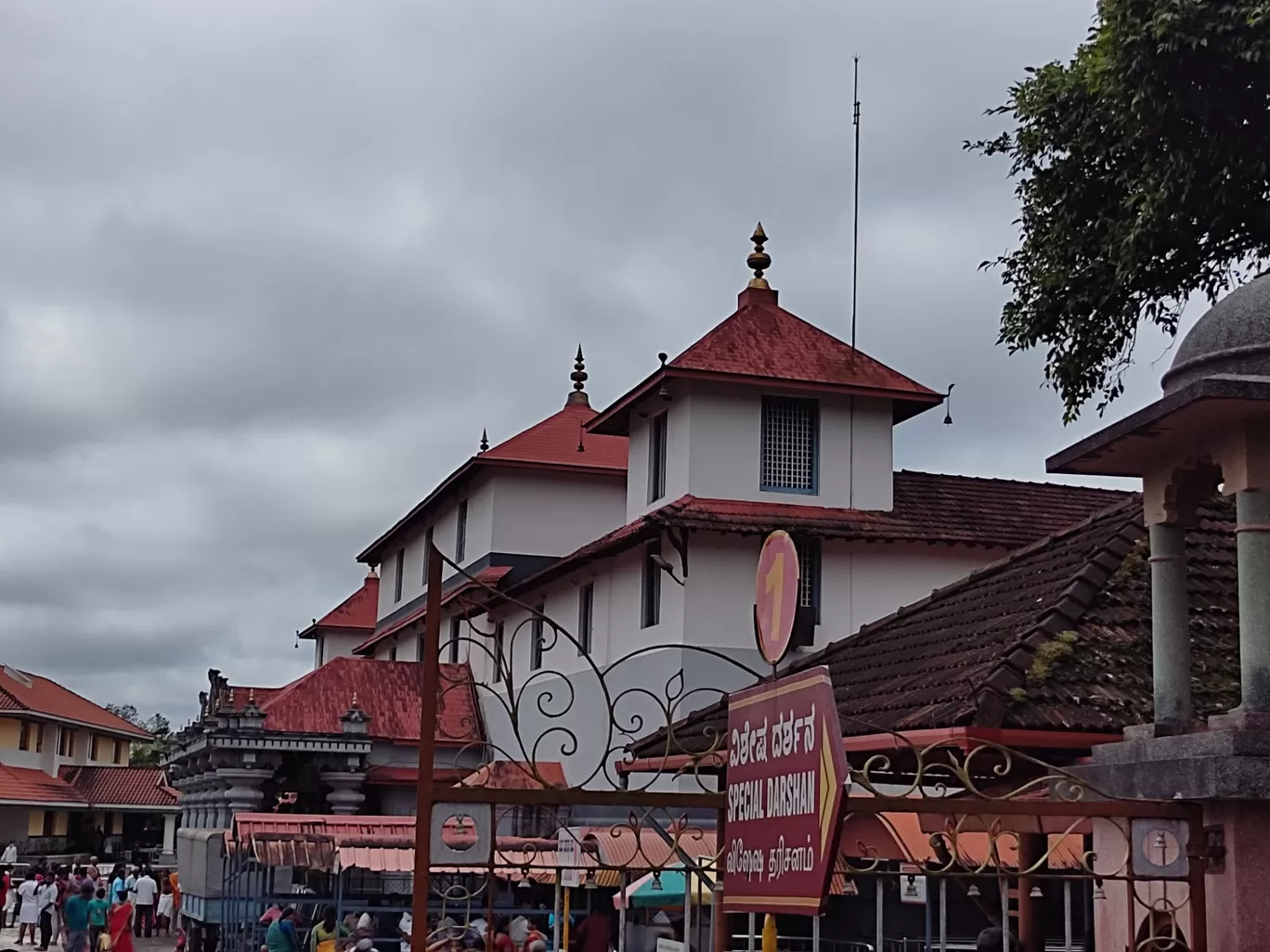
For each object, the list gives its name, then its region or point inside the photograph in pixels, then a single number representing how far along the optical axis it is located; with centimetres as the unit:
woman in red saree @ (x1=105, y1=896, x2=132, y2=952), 2016
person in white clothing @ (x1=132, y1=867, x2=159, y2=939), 3259
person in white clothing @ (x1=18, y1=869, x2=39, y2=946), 3162
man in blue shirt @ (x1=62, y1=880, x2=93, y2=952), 2430
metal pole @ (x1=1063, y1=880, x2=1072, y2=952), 782
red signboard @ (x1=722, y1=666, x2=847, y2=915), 462
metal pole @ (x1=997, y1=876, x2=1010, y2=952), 527
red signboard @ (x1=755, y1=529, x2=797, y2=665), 535
